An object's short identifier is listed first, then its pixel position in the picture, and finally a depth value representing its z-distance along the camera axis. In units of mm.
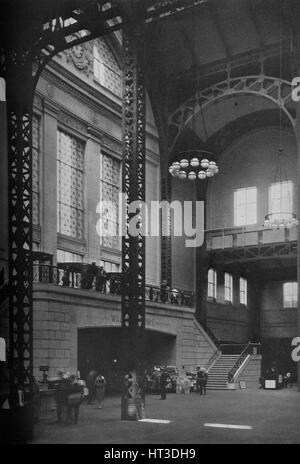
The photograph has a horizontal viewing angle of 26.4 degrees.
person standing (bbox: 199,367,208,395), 26656
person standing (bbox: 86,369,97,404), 21766
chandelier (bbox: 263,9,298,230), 37566
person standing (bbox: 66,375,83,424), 15976
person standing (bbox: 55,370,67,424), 16016
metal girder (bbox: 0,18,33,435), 13594
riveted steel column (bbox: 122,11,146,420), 18328
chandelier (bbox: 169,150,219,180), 27500
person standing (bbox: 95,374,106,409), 20938
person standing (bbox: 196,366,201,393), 26866
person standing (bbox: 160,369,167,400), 23906
